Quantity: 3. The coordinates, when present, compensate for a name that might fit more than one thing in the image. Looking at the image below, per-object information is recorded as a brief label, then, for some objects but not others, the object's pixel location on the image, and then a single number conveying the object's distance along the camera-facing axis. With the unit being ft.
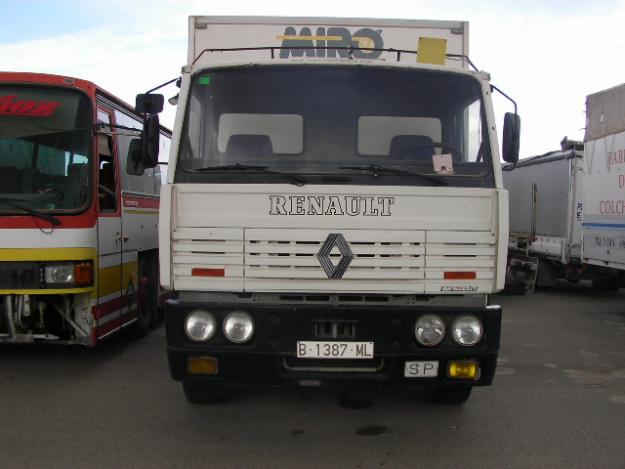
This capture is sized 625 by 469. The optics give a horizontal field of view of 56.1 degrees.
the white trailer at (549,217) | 37.86
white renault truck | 12.36
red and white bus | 17.35
